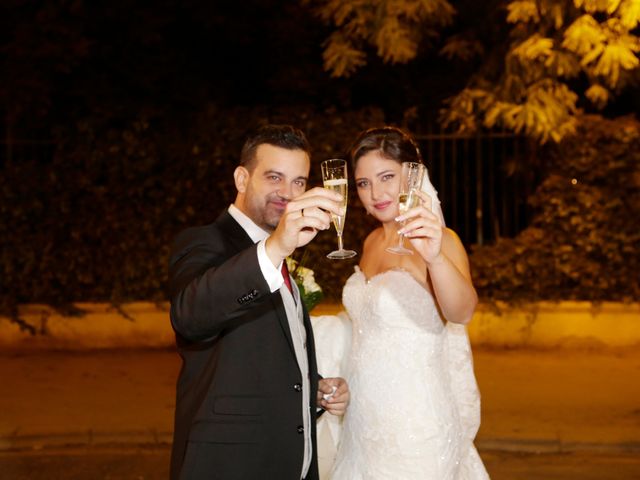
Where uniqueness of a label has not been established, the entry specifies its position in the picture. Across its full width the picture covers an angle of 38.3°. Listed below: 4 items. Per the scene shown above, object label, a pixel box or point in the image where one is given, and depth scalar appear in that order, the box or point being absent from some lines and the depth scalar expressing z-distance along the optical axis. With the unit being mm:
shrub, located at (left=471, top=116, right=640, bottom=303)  10258
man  2820
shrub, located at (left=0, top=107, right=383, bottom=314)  10508
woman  4027
